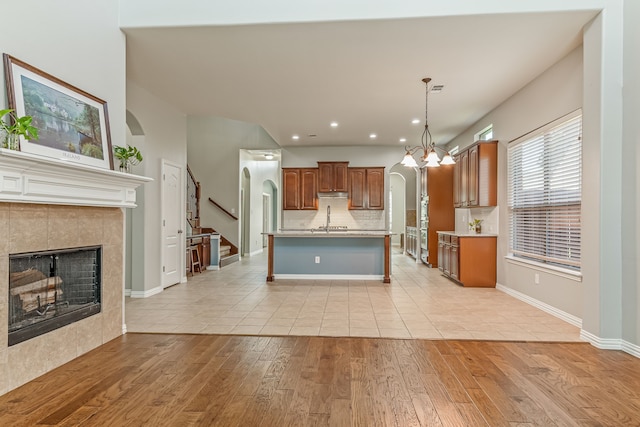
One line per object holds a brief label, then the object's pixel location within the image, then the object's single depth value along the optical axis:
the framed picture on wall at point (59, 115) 2.47
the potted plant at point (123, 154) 3.44
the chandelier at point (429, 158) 4.63
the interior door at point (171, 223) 5.77
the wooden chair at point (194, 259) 7.36
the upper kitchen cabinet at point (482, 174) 5.91
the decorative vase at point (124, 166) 3.51
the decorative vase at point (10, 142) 2.26
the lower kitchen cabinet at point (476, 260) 6.00
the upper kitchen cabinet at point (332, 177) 9.03
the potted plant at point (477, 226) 6.56
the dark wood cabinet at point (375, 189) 9.06
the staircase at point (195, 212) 7.91
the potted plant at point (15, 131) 2.25
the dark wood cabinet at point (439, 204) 8.32
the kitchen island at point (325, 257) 6.59
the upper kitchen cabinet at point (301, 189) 9.12
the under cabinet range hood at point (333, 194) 8.99
